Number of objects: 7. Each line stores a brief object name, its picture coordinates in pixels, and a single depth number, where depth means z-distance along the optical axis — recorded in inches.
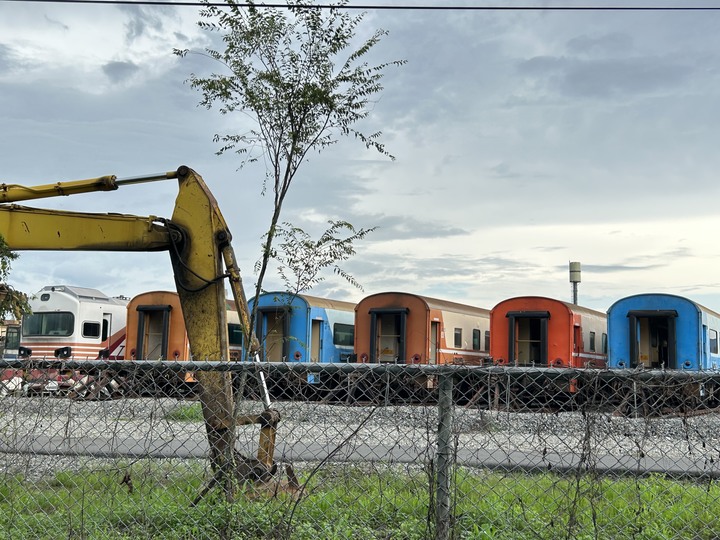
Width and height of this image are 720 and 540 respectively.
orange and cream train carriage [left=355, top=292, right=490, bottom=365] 894.4
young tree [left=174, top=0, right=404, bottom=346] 538.0
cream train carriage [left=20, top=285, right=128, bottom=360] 1049.5
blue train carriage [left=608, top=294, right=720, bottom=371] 836.6
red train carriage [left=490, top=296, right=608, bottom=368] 882.8
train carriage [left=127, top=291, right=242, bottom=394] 979.3
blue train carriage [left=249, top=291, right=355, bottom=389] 927.7
